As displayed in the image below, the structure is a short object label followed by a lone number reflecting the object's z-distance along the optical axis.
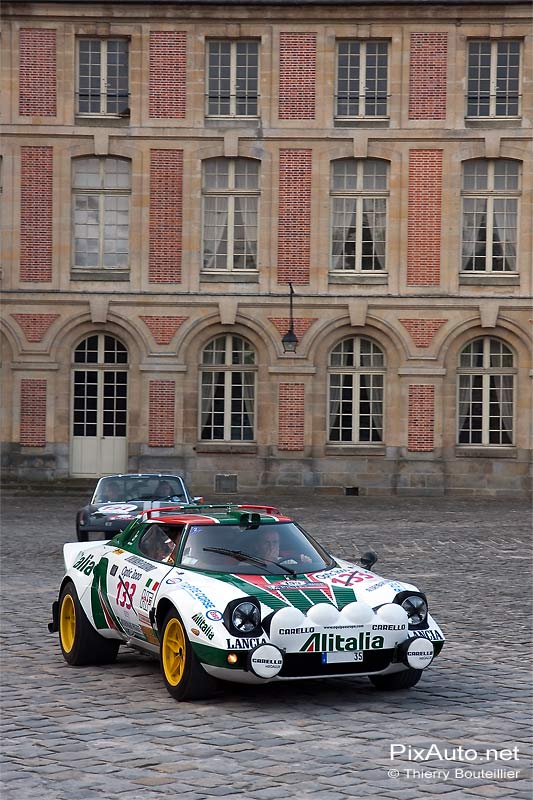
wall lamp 34.25
